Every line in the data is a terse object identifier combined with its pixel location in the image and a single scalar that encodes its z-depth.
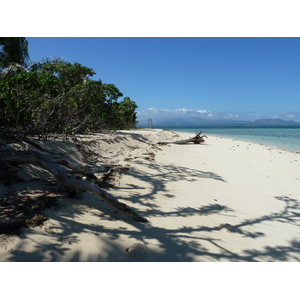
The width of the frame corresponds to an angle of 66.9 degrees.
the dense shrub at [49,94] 5.79
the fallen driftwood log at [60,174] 3.49
